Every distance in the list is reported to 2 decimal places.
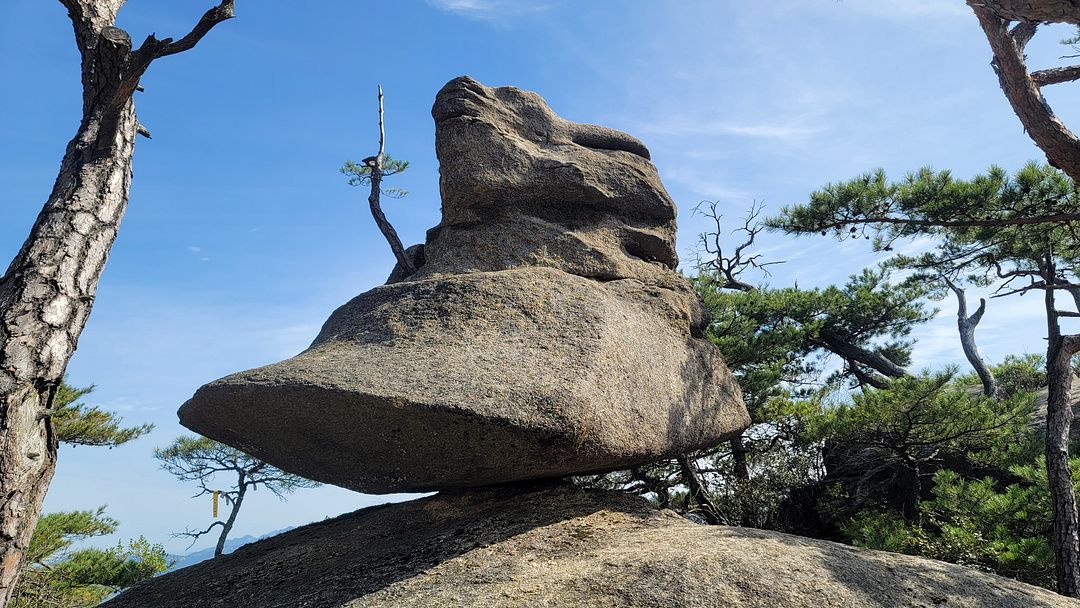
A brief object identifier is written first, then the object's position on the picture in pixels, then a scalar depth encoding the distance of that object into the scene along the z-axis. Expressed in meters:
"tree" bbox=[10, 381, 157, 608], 9.21
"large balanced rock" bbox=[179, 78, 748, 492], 4.41
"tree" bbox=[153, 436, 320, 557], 17.64
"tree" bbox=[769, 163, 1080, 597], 8.35
